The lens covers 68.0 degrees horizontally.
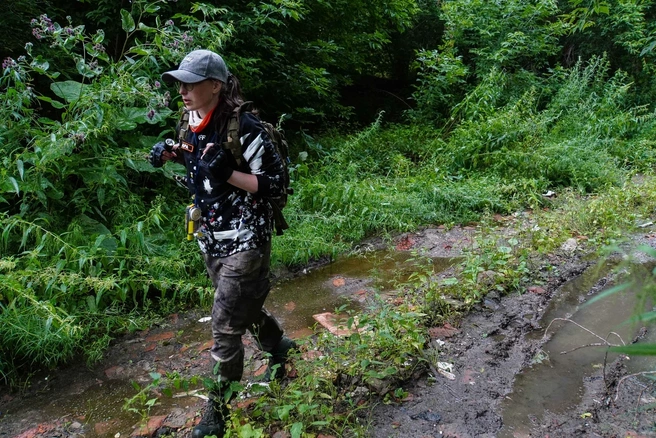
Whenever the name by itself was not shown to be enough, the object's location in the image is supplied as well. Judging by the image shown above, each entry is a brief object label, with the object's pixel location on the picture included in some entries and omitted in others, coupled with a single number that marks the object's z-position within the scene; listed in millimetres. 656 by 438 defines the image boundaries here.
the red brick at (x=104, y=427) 2754
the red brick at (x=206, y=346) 3519
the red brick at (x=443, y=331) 3334
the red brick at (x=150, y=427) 2654
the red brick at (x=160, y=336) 3699
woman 2316
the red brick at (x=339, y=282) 4543
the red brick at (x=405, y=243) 5273
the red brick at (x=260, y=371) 3150
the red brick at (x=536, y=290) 3914
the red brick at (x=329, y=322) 3423
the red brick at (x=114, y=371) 3293
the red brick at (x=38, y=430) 2748
